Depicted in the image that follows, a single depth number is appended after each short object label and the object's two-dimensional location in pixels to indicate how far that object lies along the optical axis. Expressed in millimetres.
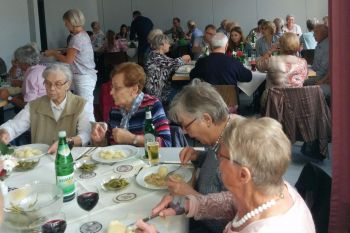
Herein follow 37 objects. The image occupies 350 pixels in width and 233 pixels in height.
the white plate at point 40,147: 2260
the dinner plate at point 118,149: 2027
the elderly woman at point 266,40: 5992
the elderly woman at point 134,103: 2426
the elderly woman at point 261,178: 1114
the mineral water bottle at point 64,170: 1627
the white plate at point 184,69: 4898
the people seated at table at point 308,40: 6917
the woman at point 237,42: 6188
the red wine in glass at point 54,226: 1265
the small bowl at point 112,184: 1677
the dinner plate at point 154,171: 1699
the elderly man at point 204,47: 6020
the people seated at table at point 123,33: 10359
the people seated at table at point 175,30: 9820
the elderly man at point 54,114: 2531
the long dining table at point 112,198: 1418
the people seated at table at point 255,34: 7232
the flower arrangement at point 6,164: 1765
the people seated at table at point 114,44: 8750
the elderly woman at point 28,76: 3936
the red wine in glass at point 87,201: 1449
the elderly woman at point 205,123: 1617
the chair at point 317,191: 1442
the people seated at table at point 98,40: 9141
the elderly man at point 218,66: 4094
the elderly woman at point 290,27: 8016
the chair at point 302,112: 3471
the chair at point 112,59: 7726
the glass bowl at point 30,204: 1342
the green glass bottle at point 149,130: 2102
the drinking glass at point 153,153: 1971
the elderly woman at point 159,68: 4609
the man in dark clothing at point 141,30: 8273
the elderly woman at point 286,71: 3750
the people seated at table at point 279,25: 7330
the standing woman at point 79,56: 4266
